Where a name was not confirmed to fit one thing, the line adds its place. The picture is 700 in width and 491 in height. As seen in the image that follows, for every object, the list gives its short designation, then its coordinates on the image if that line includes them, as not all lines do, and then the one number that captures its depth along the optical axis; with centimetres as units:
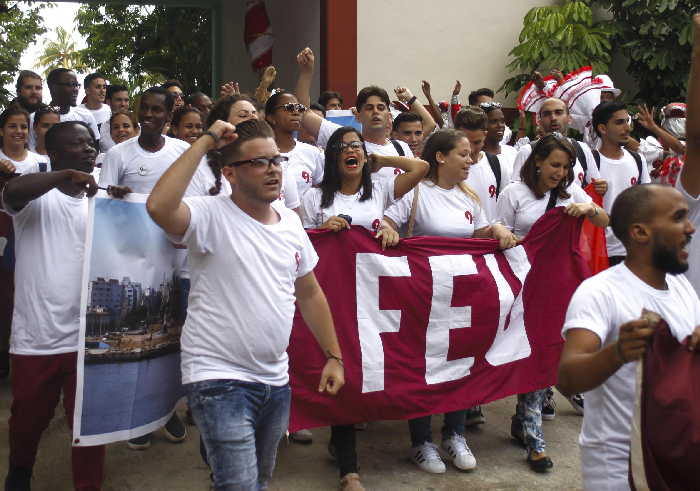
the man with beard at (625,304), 296
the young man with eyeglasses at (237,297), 337
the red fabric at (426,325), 517
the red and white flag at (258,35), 1533
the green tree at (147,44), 2103
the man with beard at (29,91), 872
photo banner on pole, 421
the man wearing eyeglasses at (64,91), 873
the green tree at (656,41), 1254
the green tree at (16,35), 1878
